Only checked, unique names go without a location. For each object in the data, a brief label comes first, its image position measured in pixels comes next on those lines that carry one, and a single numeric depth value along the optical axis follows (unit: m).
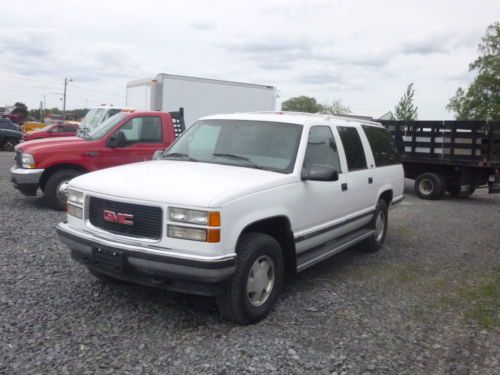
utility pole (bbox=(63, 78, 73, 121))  65.45
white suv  3.66
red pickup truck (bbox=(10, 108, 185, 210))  8.16
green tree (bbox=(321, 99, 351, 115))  49.27
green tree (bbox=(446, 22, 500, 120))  40.47
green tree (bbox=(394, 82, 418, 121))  24.89
